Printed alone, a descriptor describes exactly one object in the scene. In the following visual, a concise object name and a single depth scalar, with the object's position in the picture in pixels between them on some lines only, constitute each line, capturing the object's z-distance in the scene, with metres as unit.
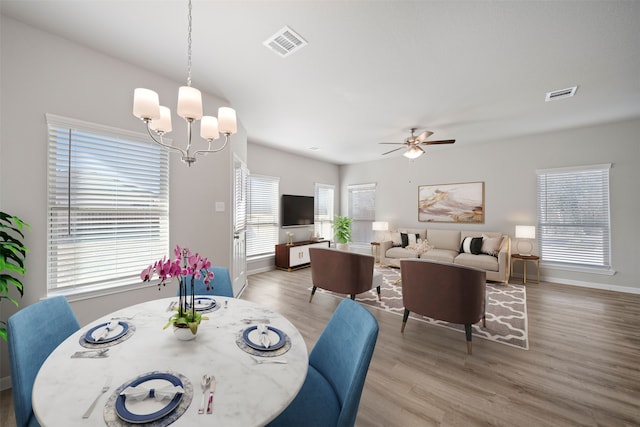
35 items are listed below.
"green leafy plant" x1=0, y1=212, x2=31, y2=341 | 1.67
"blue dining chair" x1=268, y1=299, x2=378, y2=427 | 1.00
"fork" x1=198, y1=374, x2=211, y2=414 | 0.86
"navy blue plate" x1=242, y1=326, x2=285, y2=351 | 1.13
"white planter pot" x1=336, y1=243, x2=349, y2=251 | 6.86
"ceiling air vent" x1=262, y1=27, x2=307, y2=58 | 2.07
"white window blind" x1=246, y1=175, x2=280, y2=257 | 5.37
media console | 5.62
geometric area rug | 2.76
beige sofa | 4.63
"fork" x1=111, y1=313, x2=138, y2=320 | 1.42
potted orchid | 1.15
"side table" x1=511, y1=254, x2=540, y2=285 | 4.59
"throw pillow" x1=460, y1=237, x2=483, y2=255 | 5.05
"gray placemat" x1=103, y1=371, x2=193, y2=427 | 0.73
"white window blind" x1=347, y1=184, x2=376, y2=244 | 7.21
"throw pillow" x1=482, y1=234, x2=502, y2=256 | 4.84
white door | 3.61
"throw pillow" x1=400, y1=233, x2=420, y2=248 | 5.93
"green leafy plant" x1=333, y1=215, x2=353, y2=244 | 6.89
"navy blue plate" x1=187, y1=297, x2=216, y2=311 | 1.57
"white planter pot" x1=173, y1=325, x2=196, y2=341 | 1.19
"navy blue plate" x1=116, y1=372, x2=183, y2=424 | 0.73
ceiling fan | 4.04
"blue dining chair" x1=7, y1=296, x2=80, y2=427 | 1.06
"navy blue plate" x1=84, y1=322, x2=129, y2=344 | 1.16
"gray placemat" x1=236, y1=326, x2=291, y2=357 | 1.10
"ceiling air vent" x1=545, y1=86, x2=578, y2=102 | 3.00
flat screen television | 6.02
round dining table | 0.76
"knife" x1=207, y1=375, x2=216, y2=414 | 0.79
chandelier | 1.38
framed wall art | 5.53
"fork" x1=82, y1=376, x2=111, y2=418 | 0.75
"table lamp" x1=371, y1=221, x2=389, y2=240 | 6.34
